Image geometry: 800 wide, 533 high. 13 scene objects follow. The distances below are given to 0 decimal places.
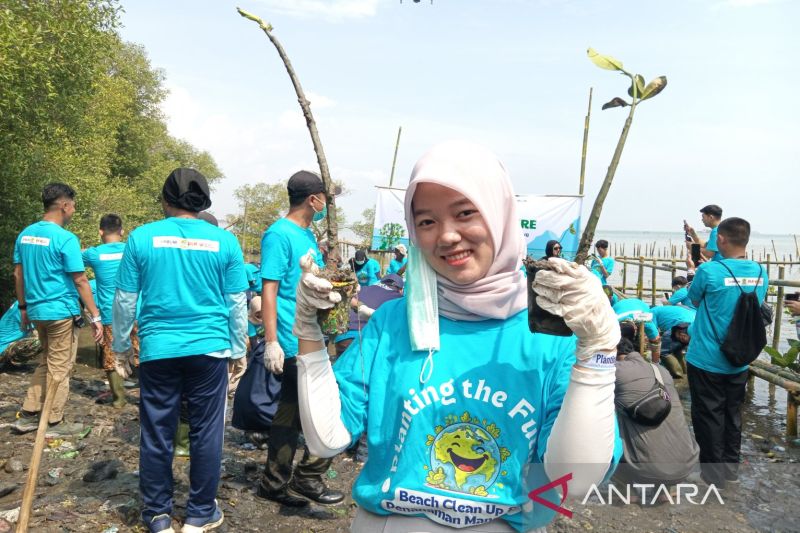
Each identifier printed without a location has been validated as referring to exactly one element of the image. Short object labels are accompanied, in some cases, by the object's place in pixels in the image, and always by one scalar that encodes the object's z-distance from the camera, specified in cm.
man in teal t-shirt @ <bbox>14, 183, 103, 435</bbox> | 485
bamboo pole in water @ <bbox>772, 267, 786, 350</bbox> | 745
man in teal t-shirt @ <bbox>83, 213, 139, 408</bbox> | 577
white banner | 1041
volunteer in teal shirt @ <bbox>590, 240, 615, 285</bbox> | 1003
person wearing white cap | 984
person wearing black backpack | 429
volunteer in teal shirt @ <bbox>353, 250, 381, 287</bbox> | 924
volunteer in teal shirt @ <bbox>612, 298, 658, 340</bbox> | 666
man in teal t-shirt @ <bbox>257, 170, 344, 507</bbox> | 337
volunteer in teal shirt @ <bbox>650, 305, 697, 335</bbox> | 783
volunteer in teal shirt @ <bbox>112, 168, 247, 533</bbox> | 308
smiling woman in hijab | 133
